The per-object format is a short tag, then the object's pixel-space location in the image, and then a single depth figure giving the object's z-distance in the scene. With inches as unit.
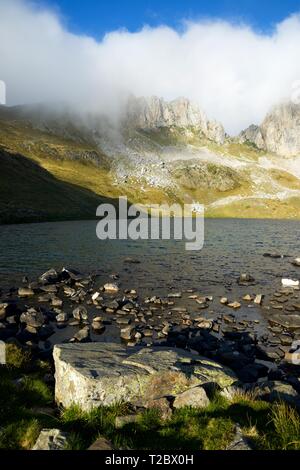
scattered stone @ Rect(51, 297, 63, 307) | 1363.2
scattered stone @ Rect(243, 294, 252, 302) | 1525.1
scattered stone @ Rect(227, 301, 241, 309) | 1421.0
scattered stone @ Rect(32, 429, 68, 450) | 359.3
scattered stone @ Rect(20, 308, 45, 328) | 1093.8
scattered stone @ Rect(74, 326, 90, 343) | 986.1
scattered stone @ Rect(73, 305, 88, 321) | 1202.6
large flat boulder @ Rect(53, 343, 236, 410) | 512.7
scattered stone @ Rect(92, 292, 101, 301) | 1440.8
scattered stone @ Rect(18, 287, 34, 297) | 1480.1
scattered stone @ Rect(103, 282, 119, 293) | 1615.4
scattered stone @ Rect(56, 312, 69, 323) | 1175.6
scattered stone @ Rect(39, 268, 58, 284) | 1685.2
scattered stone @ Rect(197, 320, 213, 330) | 1162.6
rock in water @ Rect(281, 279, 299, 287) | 1786.4
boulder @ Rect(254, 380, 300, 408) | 523.8
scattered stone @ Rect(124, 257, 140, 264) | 2363.4
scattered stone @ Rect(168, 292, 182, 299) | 1533.0
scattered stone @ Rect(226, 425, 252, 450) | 350.9
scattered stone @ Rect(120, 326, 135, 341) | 1047.4
